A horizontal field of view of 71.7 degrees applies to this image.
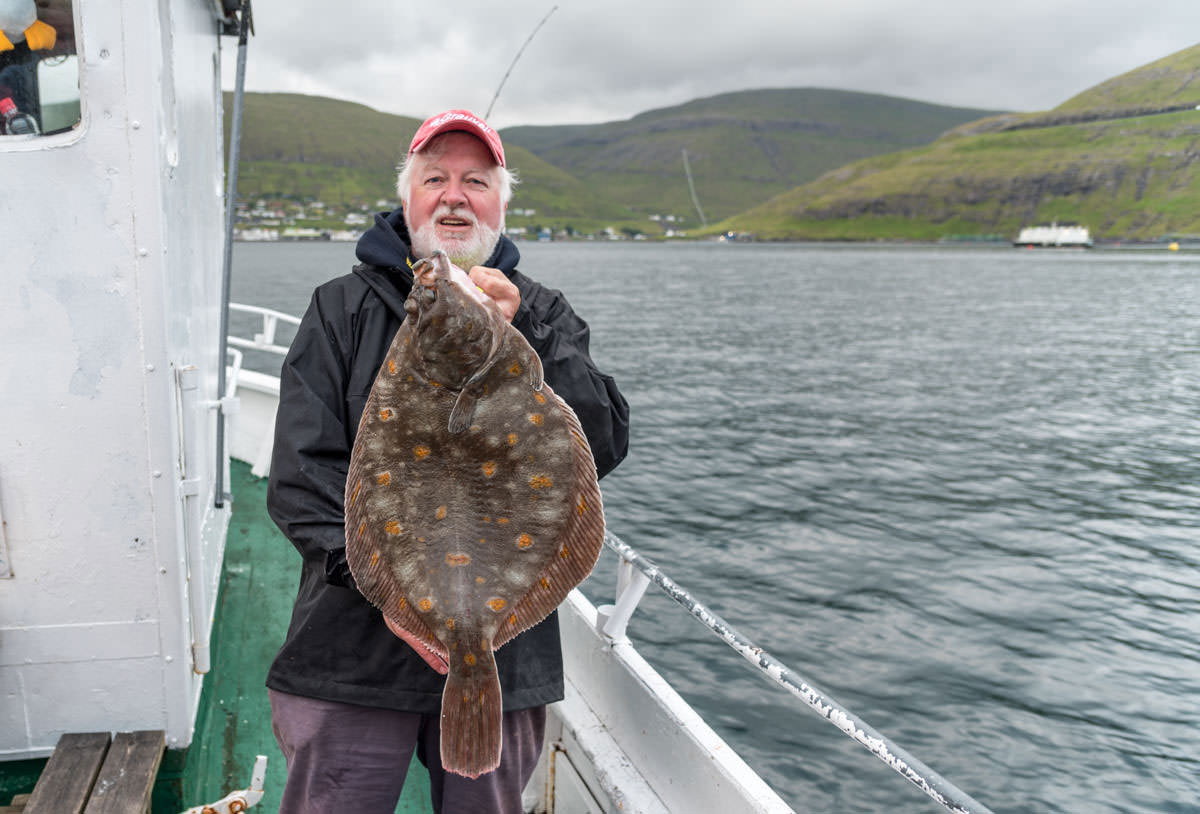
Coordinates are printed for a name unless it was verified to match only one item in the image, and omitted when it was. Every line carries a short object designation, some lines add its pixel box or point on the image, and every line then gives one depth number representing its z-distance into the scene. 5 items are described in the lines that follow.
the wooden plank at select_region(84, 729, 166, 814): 3.12
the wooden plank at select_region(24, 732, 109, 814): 3.08
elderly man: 2.24
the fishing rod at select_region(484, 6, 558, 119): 4.83
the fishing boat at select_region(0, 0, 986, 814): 2.83
